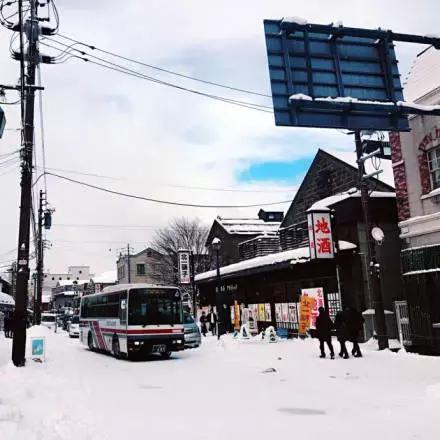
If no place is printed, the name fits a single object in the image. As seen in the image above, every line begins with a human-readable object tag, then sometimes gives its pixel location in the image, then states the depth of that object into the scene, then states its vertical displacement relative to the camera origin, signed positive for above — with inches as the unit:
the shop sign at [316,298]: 923.4 +14.9
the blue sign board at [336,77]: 456.8 +200.4
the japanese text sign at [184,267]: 1423.5 +128.3
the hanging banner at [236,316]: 1284.4 -8.6
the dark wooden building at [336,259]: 836.6 +86.6
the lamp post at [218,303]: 1094.2 +23.7
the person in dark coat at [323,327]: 663.1 -25.5
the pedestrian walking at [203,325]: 1295.5 -24.9
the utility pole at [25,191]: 661.2 +170.4
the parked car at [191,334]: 908.0 -32.1
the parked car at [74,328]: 1667.1 -15.1
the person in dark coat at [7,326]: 1427.4 +3.6
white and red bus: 747.4 -2.7
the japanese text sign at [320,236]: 810.2 +105.9
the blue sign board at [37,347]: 724.7 -29.5
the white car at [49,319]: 2750.5 +31.5
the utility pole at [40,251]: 1647.4 +229.2
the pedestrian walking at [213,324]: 1306.6 -25.0
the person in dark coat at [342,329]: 652.1 -28.6
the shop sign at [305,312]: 948.0 -7.8
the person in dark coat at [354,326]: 653.9 -26.6
